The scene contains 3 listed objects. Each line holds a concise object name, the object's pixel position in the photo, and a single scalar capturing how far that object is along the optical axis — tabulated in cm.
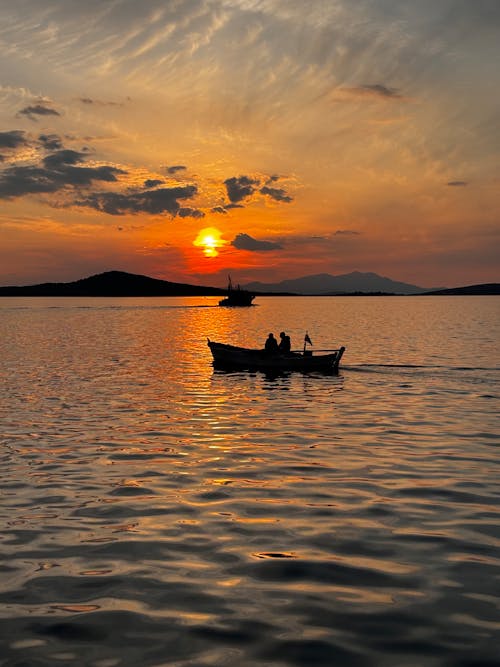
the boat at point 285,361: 4153
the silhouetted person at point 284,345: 4266
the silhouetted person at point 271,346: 4250
